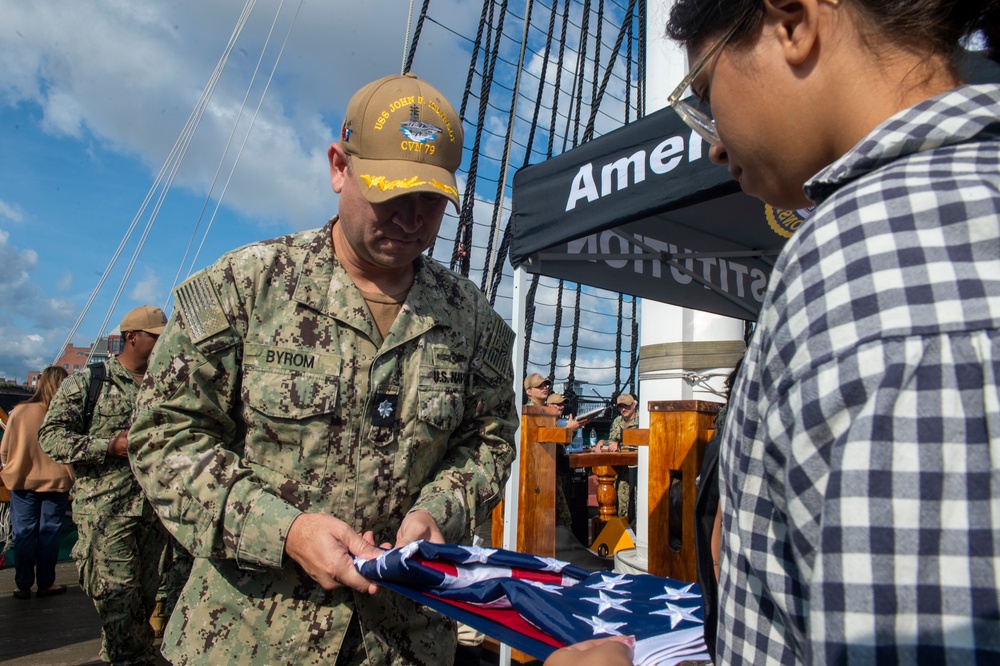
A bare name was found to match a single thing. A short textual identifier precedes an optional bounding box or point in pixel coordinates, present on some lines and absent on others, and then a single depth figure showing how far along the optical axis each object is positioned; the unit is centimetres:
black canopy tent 308
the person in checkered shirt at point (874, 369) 47
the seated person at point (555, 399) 1037
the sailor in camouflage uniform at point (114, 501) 458
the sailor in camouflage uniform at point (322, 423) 164
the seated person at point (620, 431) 901
